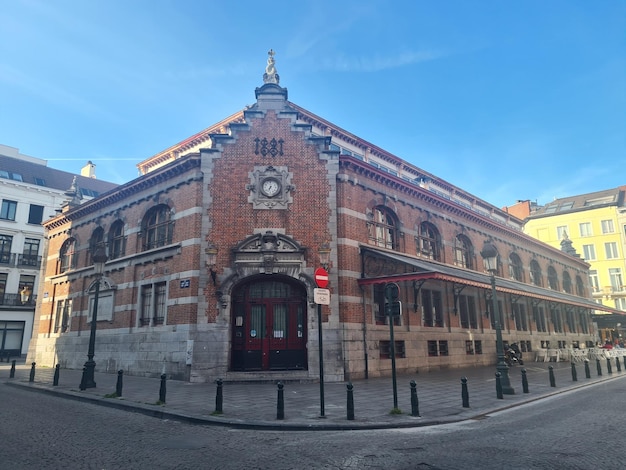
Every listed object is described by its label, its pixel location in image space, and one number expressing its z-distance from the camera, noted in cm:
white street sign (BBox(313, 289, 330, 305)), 953
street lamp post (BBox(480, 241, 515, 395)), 1241
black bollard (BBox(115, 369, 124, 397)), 1161
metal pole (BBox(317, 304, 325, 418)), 894
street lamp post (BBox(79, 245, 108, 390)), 1342
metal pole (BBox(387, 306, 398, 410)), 941
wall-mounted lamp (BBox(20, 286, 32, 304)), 3883
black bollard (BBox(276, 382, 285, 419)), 868
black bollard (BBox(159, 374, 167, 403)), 1037
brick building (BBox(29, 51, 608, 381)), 1614
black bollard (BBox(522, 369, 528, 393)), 1260
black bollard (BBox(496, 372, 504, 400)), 1149
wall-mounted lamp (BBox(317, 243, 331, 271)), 1661
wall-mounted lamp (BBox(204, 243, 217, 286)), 1622
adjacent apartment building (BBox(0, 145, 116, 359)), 3938
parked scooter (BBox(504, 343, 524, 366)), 2320
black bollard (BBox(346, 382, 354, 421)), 865
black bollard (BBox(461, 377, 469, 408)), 1012
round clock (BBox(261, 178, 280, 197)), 1725
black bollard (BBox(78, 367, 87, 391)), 1317
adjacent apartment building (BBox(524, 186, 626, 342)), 5103
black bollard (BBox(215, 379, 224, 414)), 912
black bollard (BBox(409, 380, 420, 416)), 897
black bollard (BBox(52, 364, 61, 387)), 1432
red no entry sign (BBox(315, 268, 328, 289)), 973
